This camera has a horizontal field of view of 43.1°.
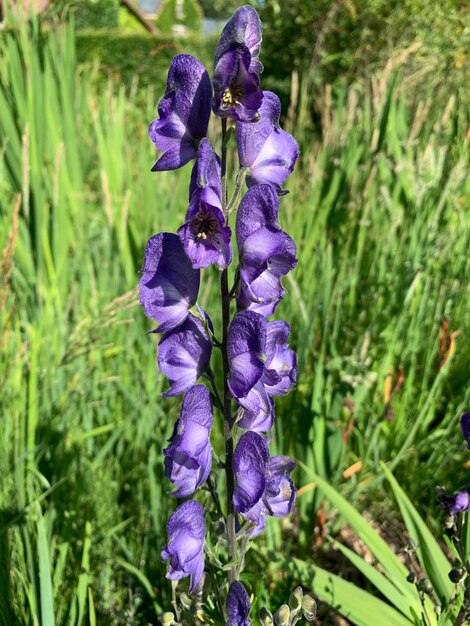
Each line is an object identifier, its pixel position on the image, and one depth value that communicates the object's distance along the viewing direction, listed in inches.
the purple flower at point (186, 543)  9.6
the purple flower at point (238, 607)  9.3
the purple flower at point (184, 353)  9.5
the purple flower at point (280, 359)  9.8
